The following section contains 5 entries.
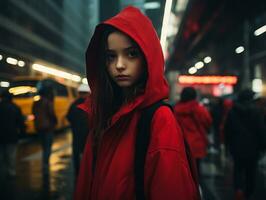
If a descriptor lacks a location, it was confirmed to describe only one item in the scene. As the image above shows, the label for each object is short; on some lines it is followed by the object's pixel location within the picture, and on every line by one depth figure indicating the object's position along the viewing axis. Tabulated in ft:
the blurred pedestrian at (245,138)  17.56
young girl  5.17
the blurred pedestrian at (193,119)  20.96
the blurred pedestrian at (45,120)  28.09
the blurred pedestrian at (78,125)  22.34
